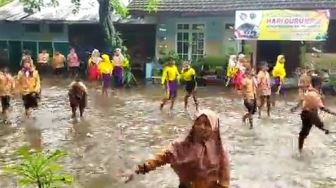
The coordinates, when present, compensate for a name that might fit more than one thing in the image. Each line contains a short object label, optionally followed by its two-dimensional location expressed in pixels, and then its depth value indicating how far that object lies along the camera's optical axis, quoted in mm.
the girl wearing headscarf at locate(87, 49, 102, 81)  20844
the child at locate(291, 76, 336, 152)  10516
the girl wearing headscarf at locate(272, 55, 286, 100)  17281
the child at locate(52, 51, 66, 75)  25236
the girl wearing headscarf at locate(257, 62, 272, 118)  14570
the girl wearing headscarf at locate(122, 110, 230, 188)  5227
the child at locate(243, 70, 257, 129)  13508
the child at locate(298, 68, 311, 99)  12859
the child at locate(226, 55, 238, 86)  20141
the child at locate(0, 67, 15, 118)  14448
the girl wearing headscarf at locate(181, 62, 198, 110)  15961
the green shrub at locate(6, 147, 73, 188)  4832
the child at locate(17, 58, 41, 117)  14438
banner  20222
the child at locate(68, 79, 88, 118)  14359
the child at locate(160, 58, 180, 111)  15898
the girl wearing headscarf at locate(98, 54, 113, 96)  18891
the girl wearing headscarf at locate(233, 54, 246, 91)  13905
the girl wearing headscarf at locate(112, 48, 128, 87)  20672
